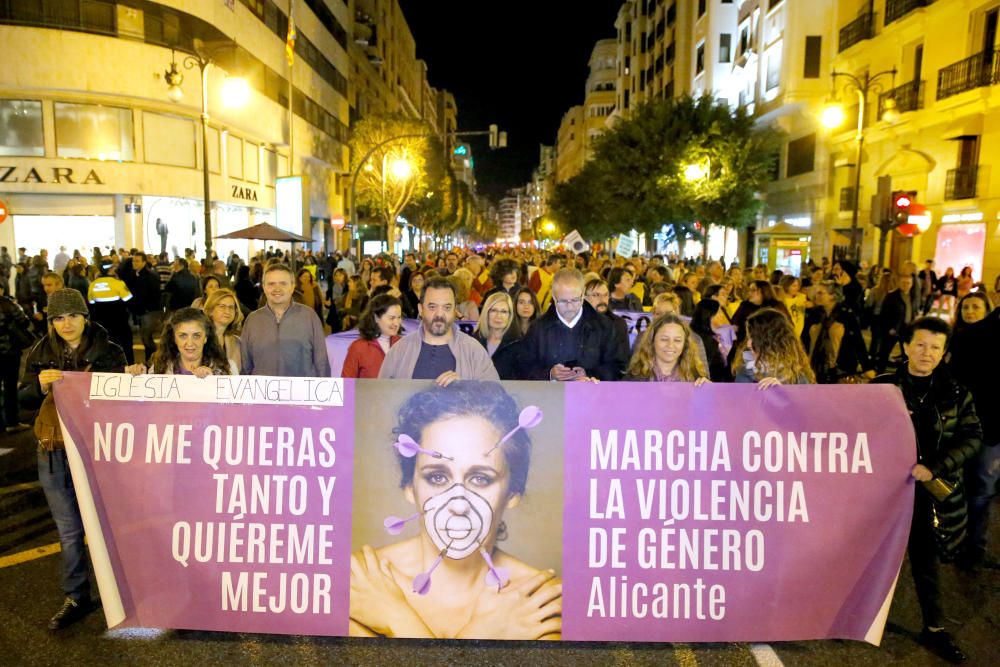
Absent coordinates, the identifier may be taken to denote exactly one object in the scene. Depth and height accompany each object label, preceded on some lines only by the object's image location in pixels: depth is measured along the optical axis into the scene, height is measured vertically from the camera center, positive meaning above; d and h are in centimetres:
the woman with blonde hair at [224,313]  616 -49
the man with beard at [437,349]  467 -58
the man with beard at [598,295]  711 -31
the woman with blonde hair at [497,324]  657 -57
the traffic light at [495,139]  2704 +456
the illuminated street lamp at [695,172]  3412 +432
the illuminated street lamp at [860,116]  1938 +412
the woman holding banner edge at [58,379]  407 -79
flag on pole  2756 +814
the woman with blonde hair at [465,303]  946 -57
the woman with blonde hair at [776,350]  466 -54
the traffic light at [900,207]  1570 +130
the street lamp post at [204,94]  1828 +408
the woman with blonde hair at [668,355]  468 -59
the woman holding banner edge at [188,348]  436 -56
